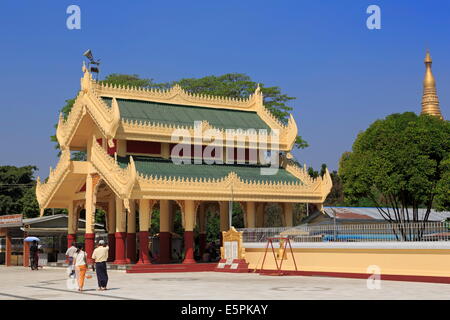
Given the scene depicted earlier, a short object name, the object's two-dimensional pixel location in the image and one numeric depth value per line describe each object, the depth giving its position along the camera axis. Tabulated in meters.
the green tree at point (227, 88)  66.88
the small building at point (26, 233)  49.33
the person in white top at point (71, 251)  34.40
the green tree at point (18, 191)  74.69
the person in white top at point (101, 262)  24.30
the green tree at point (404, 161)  42.72
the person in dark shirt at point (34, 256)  42.84
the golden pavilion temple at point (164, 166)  39.53
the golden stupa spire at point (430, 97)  91.69
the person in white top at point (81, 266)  24.12
